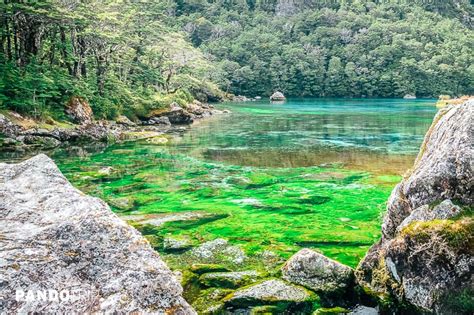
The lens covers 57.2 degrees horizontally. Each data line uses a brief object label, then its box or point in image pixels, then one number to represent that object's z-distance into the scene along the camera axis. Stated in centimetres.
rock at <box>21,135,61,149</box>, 2847
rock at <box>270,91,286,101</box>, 11794
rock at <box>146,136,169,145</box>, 3394
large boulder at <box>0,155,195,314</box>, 492
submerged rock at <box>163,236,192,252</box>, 1155
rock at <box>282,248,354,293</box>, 867
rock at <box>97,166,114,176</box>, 2124
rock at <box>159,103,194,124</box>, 5184
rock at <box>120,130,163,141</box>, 3575
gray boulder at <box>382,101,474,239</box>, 754
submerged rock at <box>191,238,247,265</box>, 1086
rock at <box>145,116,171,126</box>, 4862
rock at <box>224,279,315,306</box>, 827
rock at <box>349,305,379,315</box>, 818
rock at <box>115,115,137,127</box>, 4253
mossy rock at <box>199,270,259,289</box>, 905
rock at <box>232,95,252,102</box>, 11814
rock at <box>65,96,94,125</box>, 3550
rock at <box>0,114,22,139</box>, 2785
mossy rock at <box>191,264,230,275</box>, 956
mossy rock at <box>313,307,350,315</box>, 812
